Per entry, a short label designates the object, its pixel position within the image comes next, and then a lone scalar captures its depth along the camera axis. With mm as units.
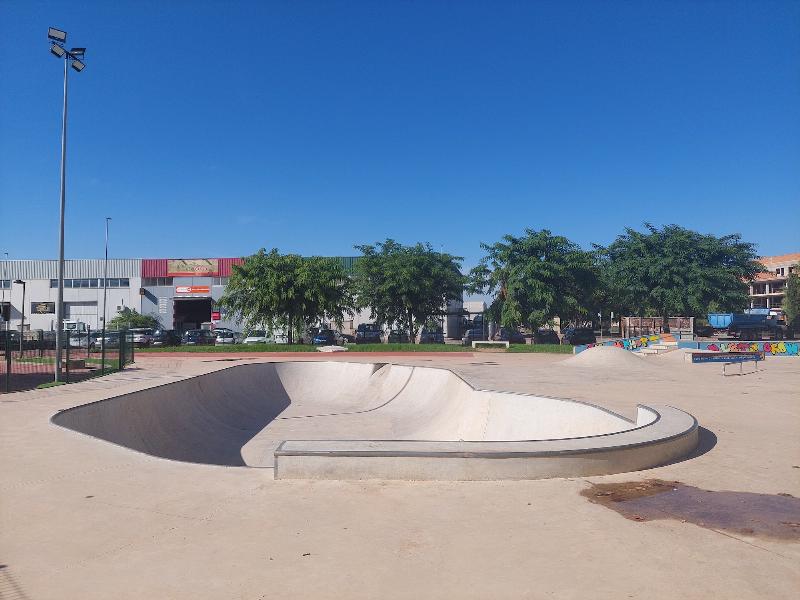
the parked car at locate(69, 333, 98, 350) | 33781
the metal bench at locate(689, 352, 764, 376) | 21972
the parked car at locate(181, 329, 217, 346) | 41000
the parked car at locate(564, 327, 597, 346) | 45031
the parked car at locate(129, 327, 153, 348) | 37156
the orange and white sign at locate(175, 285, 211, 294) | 58125
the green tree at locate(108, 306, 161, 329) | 54938
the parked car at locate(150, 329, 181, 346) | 38406
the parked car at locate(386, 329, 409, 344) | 43625
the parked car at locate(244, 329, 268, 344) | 41881
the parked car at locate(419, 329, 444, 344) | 45438
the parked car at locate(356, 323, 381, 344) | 44125
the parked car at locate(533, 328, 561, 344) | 43725
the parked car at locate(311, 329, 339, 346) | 41172
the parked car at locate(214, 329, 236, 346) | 42625
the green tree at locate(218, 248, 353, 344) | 35156
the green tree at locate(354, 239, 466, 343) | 39281
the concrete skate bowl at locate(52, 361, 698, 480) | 5680
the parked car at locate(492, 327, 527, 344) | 43719
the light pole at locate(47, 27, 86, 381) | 15719
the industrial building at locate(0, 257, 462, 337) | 58594
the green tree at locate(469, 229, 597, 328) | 37594
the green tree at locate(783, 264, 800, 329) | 50469
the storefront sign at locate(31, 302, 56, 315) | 61031
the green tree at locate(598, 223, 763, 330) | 43719
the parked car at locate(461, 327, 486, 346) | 46588
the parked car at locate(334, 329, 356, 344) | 46688
